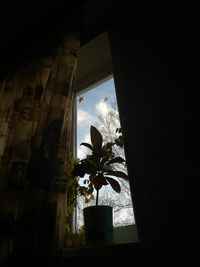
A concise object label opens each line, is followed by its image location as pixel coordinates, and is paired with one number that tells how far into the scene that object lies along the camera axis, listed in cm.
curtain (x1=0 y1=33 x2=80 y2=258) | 87
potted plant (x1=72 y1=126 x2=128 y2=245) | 94
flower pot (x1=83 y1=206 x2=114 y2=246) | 93
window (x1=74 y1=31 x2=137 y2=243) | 123
